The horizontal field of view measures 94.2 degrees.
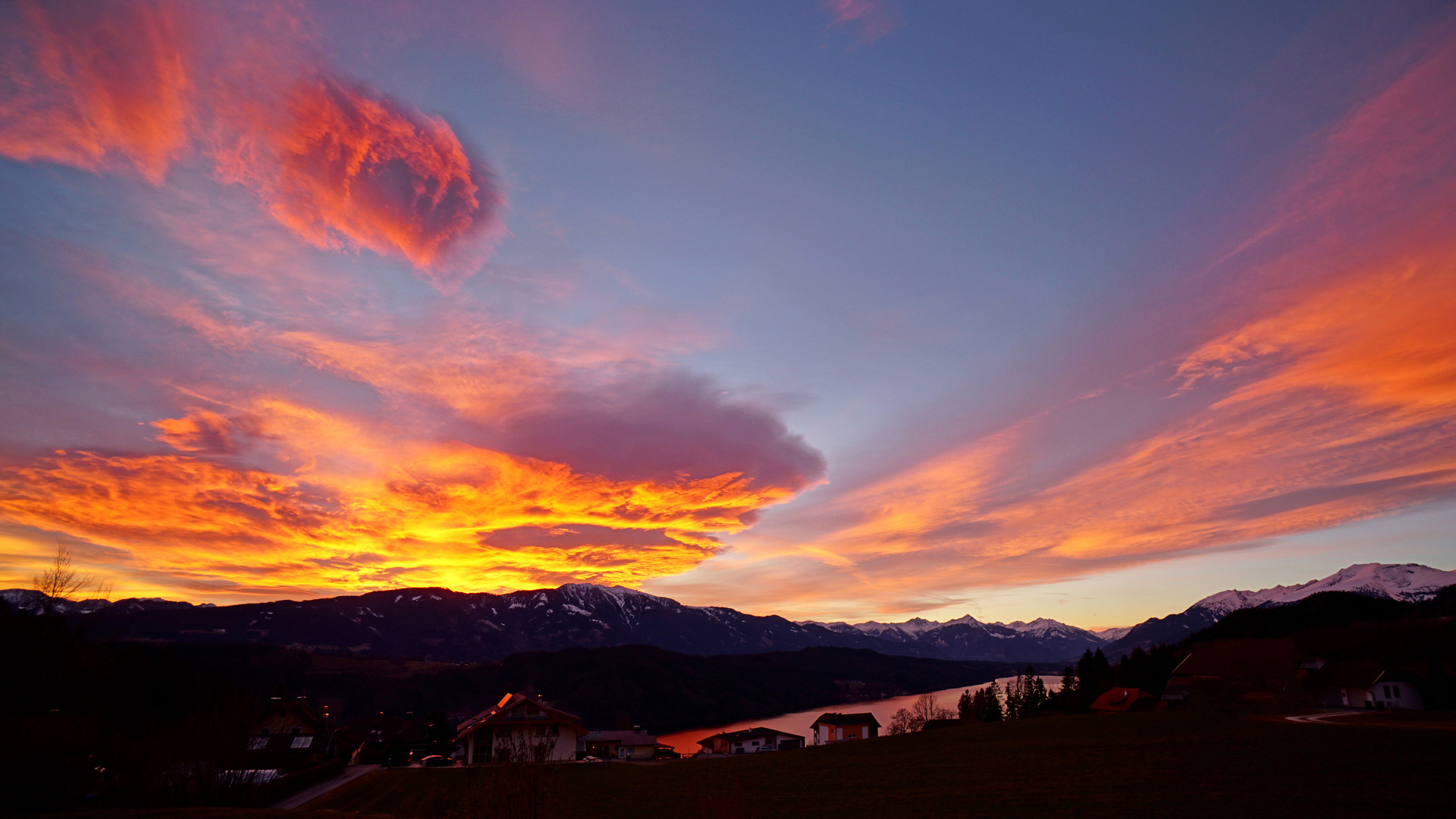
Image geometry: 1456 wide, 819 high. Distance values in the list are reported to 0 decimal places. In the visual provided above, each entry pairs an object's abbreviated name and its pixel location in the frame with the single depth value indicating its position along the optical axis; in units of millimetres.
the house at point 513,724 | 58938
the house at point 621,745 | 81750
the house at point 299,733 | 62466
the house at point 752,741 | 91938
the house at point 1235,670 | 49688
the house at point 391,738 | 79062
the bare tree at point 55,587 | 32031
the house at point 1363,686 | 61781
